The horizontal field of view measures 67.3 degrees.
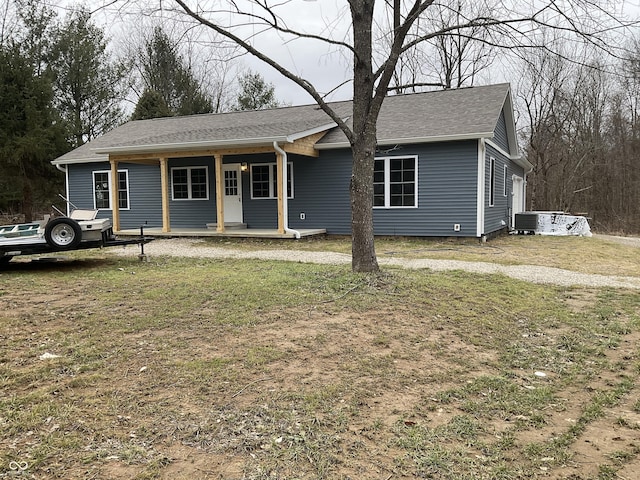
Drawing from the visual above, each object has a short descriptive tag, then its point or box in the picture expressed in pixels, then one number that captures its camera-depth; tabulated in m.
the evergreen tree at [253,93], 30.48
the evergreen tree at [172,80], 28.25
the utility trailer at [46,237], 7.79
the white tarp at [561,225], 15.75
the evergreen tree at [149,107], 24.52
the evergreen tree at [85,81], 23.79
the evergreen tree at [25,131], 19.47
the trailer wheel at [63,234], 7.86
